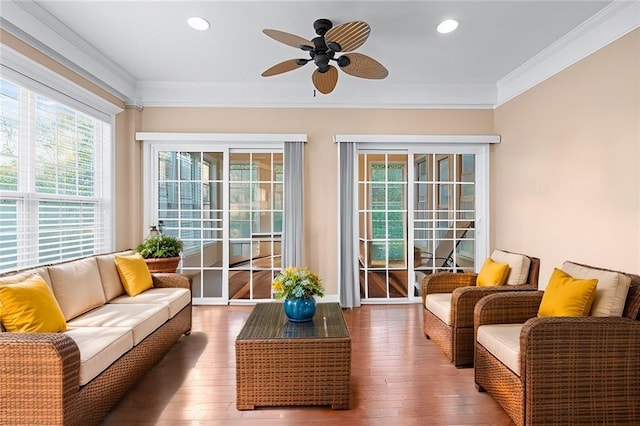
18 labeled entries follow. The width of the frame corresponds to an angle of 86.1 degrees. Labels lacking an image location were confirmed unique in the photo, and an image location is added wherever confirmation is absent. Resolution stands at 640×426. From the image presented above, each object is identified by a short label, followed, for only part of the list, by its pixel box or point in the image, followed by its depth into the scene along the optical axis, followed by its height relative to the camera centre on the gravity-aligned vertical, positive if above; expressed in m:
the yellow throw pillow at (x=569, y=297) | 2.20 -0.57
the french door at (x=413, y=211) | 4.86 +0.01
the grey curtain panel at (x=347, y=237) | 4.62 -0.34
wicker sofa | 1.77 -0.83
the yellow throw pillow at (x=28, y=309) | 2.04 -0.59
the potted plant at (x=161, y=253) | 4.02 -0.48
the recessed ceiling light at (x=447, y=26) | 3.01 +1.68
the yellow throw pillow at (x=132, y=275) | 3.35 -0.62
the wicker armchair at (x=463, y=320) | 2.92 -0.93
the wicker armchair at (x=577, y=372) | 1.99 -0.95
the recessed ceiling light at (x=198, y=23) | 2.99 +1.69
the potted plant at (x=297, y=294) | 2.58 -0.62
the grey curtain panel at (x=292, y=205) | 4.58 +0.10
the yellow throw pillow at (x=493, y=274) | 3.14 -0.58
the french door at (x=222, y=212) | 4.75 +0.01
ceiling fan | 2.49 +1.29
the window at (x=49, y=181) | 2.77 +0.31
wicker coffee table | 2.24 -1.04
